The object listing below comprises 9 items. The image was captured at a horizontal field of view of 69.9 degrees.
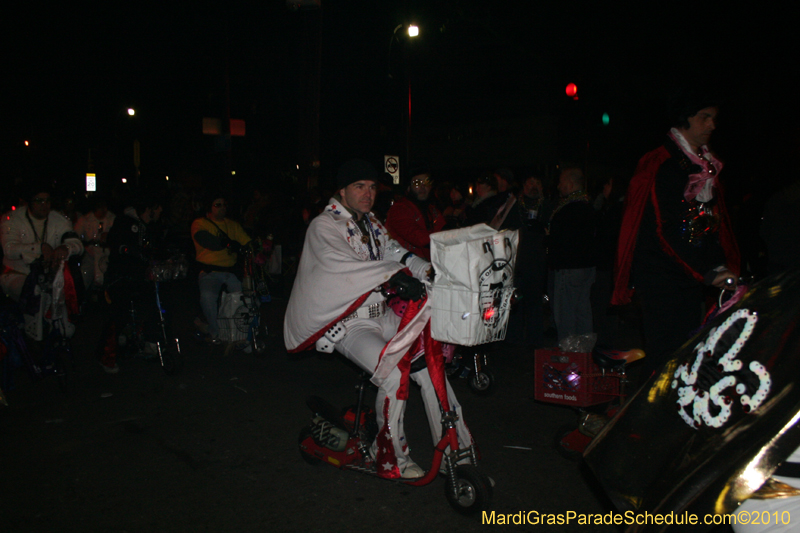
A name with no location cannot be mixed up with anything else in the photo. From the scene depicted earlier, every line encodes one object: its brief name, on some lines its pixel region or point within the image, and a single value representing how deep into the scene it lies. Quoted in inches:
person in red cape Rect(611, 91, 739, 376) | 137.6
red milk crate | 147.5
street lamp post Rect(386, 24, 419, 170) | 497.7
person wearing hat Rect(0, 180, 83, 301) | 249.1
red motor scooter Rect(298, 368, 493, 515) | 134.1
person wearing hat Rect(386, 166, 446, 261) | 246.1
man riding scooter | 135.8
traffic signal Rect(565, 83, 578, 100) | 397.1
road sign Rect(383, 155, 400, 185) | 513.0
